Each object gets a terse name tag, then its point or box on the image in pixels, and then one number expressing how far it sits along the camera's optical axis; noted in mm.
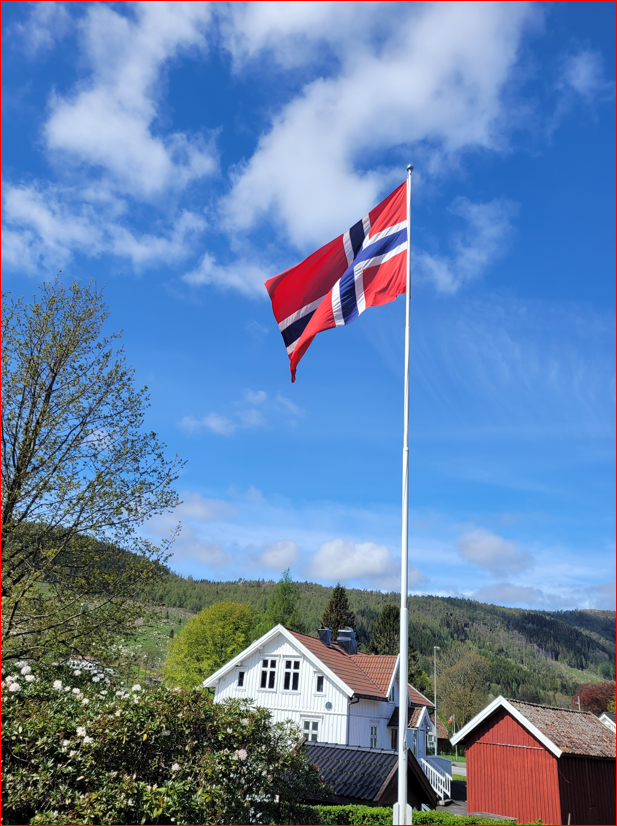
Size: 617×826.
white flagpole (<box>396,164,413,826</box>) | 7492
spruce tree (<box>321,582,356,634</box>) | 70750
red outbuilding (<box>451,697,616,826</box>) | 20703
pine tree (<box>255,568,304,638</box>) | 66938
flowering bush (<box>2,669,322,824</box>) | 9383
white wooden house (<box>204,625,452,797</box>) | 30984
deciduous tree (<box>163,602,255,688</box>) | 59062
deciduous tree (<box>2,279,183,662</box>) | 12898
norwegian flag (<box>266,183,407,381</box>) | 10664
